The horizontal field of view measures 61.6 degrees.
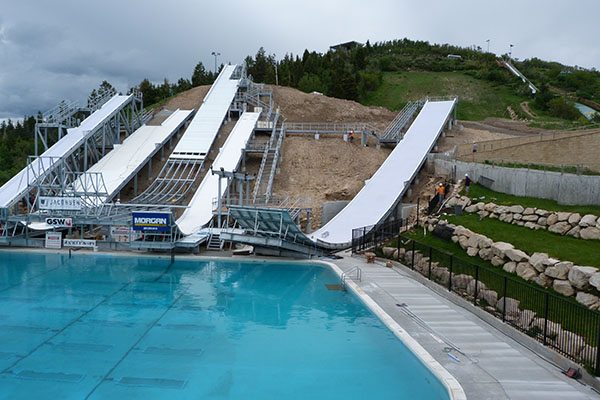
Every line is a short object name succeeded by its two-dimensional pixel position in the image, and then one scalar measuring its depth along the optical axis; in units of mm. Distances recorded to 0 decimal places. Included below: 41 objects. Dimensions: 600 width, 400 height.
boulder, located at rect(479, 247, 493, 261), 15688
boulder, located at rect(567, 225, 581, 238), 14782
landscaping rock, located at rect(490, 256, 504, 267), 14952
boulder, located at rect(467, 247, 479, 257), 16575
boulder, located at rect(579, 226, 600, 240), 14136
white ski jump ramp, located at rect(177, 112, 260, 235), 26047
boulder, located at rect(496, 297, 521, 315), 12309
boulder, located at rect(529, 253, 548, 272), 13180
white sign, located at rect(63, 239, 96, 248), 22703
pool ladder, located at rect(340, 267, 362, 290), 17781
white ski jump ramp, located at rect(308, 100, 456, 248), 24234
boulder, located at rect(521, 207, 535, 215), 17017
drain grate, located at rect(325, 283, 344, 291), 17578
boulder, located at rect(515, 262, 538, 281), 13461
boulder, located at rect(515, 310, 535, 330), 11595
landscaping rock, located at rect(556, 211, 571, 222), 15430
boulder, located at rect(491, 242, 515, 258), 14950
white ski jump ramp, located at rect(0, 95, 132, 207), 26003
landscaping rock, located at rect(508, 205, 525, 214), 17562
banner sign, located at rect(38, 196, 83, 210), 22891
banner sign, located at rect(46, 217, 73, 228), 23172
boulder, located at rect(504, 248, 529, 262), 14122
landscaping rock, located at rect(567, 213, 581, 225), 15031
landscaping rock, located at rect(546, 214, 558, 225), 15789
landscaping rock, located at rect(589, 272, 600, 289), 11328
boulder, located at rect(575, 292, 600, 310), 11109
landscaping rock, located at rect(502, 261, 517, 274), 14297
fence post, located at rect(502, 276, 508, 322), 12227
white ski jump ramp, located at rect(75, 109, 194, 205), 29125
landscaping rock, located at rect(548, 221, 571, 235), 15203
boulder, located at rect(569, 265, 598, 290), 11703
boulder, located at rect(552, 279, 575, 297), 12039
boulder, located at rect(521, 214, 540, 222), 16703
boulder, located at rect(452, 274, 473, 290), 14964
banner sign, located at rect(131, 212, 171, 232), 22172
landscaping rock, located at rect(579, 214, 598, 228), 14500
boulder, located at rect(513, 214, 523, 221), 17422
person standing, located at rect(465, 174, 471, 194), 22806
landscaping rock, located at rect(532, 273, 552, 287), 12852
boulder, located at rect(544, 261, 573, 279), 12406
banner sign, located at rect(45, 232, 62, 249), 23219
